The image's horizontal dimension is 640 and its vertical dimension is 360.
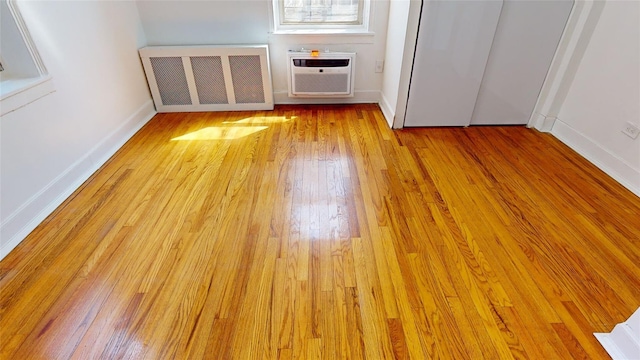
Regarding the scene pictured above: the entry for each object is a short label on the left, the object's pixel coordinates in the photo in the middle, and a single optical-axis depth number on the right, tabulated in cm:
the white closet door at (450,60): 231
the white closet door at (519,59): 234
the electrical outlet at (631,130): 201
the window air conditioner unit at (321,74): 298
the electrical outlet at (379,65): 315
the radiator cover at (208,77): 287
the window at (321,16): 300
